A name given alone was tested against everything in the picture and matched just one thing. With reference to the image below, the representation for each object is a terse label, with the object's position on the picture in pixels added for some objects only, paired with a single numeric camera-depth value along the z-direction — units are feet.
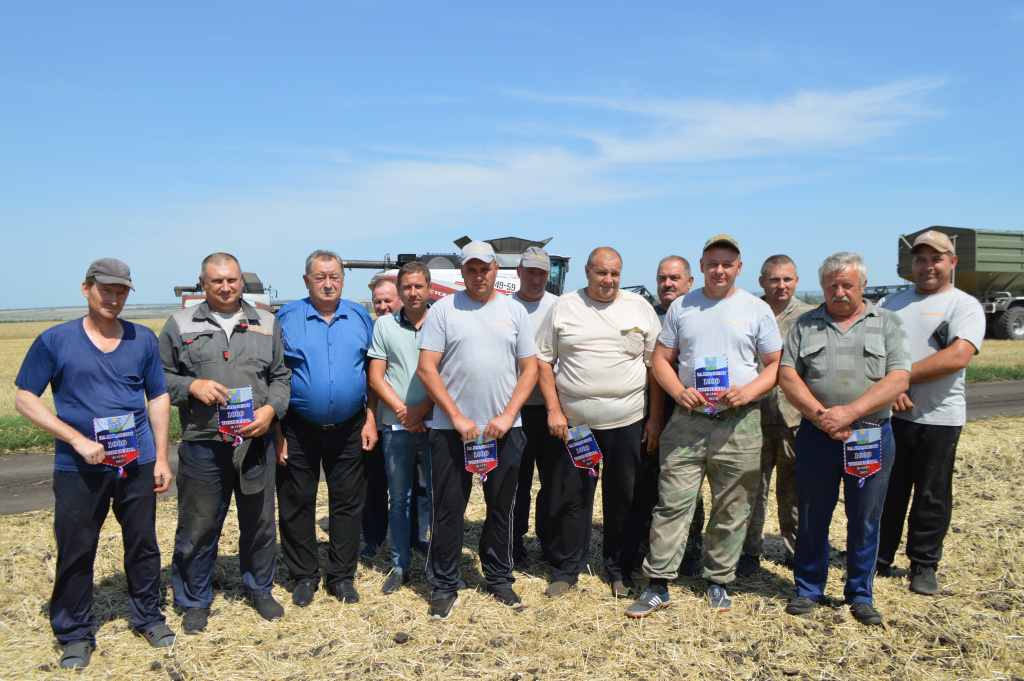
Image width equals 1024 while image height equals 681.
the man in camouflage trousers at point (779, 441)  14.76
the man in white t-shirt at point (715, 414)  12.99
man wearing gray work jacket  12.43
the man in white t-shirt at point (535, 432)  14.76
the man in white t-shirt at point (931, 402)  13.55
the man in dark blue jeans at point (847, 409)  12.40
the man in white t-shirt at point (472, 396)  13.26
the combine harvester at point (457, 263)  46.34
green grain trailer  63.87
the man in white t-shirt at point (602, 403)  13.79
